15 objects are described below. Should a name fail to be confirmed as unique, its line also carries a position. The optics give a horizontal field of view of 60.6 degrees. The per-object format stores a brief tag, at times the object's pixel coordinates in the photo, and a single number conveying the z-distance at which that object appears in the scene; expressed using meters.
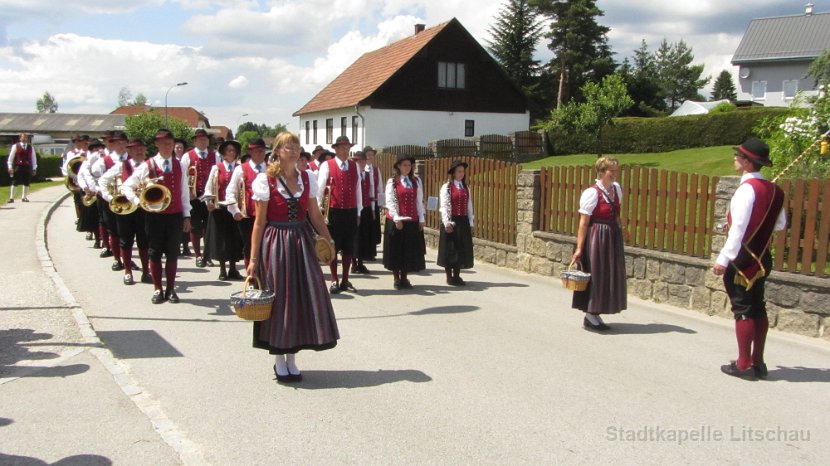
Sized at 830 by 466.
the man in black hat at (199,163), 11.95
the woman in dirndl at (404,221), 10.32
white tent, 49.88
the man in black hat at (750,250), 5.89
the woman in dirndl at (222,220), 10.77
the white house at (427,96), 42.62
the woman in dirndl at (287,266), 5.61
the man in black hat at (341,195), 10.09
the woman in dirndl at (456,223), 10.59
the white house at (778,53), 57.72
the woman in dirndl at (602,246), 7.68
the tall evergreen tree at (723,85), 112.25
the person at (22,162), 20.73
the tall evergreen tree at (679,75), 107.06
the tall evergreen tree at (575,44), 60.28
